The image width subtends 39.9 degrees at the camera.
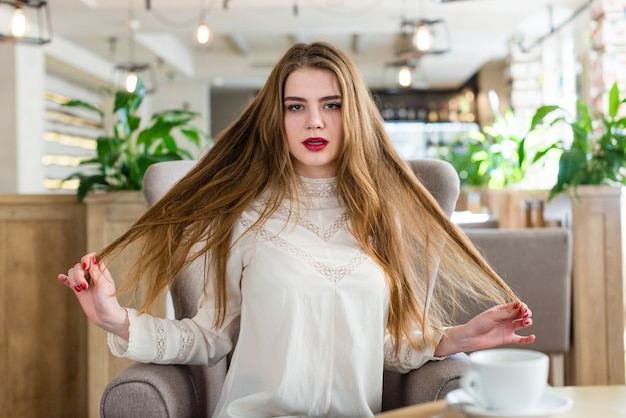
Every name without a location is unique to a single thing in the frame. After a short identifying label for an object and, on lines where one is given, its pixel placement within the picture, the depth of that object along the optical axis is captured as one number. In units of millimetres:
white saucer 943
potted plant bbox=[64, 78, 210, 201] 3338
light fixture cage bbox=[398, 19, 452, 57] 7582
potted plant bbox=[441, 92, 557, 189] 7246
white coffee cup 936
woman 1643
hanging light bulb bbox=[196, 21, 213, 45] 6691
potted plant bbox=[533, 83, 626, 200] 3639
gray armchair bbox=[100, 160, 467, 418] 1611
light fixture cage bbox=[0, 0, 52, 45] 5957
